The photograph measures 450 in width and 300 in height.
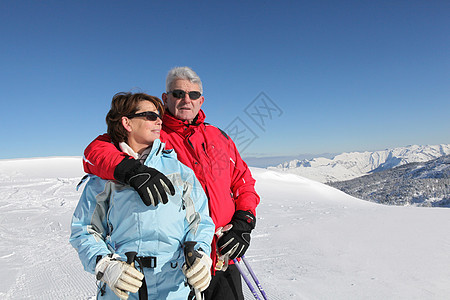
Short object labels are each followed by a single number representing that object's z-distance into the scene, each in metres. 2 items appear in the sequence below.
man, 1.87
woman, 1.36
